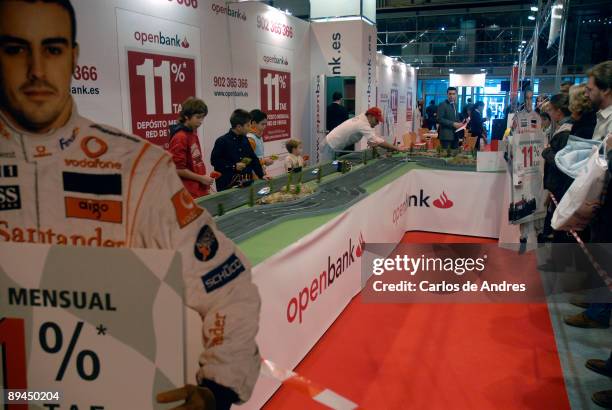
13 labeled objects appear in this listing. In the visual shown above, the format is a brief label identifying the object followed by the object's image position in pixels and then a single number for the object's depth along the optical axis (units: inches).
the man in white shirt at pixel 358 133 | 205.2
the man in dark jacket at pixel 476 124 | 415.5
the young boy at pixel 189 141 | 137.7
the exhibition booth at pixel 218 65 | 165.8
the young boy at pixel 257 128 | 177.0
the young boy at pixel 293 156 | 162.1
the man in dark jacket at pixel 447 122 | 318.0
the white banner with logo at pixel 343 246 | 89.3
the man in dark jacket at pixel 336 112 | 300.2
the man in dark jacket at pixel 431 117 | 523.7
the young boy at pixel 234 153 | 148.6
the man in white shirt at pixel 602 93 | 105.2
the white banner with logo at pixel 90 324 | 35.3
